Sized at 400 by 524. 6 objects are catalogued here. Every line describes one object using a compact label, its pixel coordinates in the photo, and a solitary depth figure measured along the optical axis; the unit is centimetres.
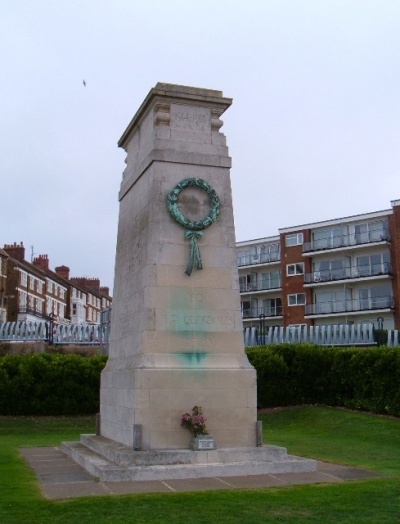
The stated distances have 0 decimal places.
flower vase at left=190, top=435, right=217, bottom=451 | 1105
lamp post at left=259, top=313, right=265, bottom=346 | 3169
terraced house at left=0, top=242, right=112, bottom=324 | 6019
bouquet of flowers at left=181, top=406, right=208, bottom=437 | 1124
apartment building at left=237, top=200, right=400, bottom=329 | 5478
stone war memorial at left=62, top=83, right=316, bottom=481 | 1118
